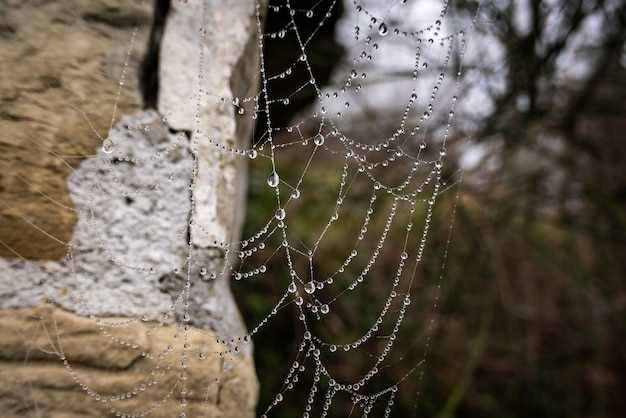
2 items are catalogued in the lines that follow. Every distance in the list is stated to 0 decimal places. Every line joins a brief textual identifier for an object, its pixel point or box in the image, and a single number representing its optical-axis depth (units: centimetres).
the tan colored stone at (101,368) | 31
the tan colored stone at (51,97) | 31
